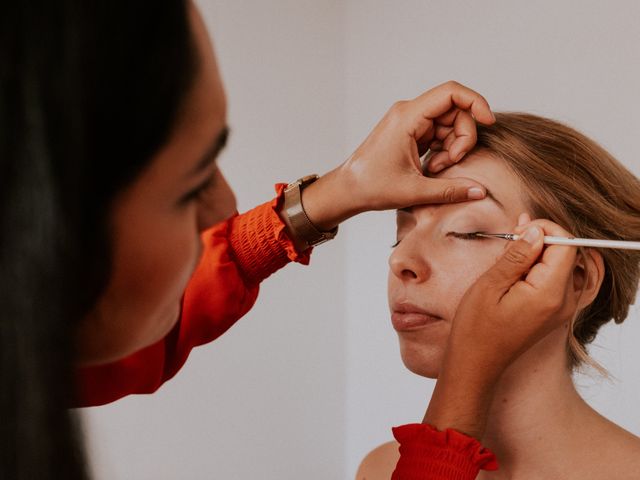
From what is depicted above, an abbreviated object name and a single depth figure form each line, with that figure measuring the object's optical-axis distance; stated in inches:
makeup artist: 17.6
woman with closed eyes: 43.9
